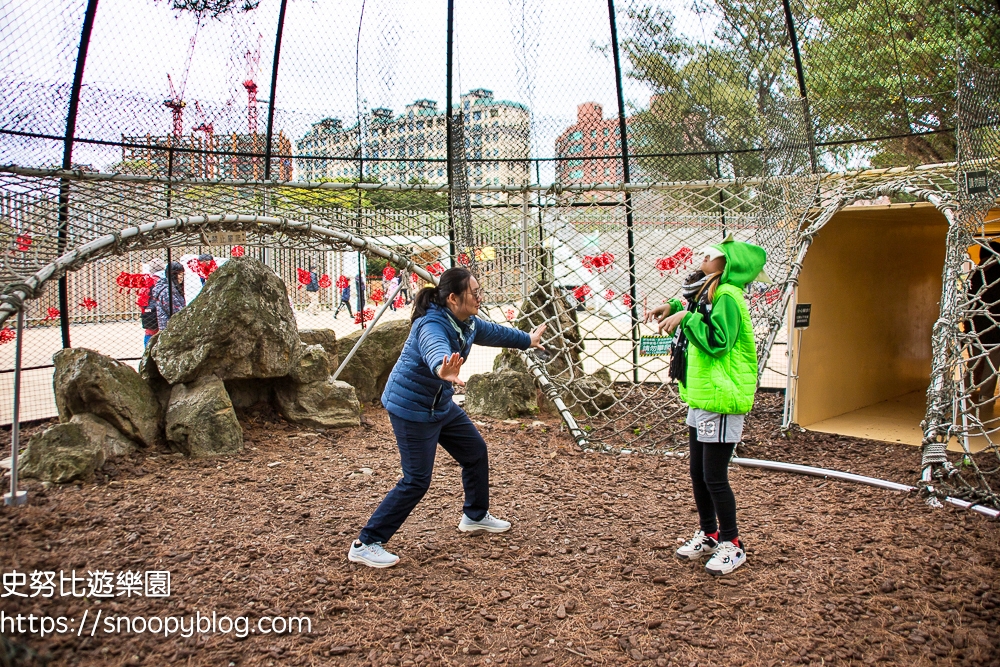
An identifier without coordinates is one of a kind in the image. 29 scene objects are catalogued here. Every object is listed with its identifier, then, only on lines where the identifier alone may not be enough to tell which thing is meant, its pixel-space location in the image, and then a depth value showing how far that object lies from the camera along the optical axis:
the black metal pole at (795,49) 5.70
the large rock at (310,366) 5.04
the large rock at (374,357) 5.82
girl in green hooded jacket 2.64
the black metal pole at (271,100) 5.88
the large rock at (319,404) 5.05
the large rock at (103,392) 4.09
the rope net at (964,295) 3.56
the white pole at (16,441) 3.33
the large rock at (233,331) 4.51
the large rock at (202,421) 4.34
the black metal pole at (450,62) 6.04
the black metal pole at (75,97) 5.09
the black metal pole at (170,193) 4.60
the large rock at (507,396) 5.52
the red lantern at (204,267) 6.32
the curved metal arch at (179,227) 3.25
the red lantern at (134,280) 5.84
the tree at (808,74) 5.66
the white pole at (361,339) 5.15
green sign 3.97
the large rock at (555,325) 5.26
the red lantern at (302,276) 7.49
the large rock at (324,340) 5.77
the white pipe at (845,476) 3.27
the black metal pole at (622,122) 6.03
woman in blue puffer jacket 2.74
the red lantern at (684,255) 5.68
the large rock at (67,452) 3.74
